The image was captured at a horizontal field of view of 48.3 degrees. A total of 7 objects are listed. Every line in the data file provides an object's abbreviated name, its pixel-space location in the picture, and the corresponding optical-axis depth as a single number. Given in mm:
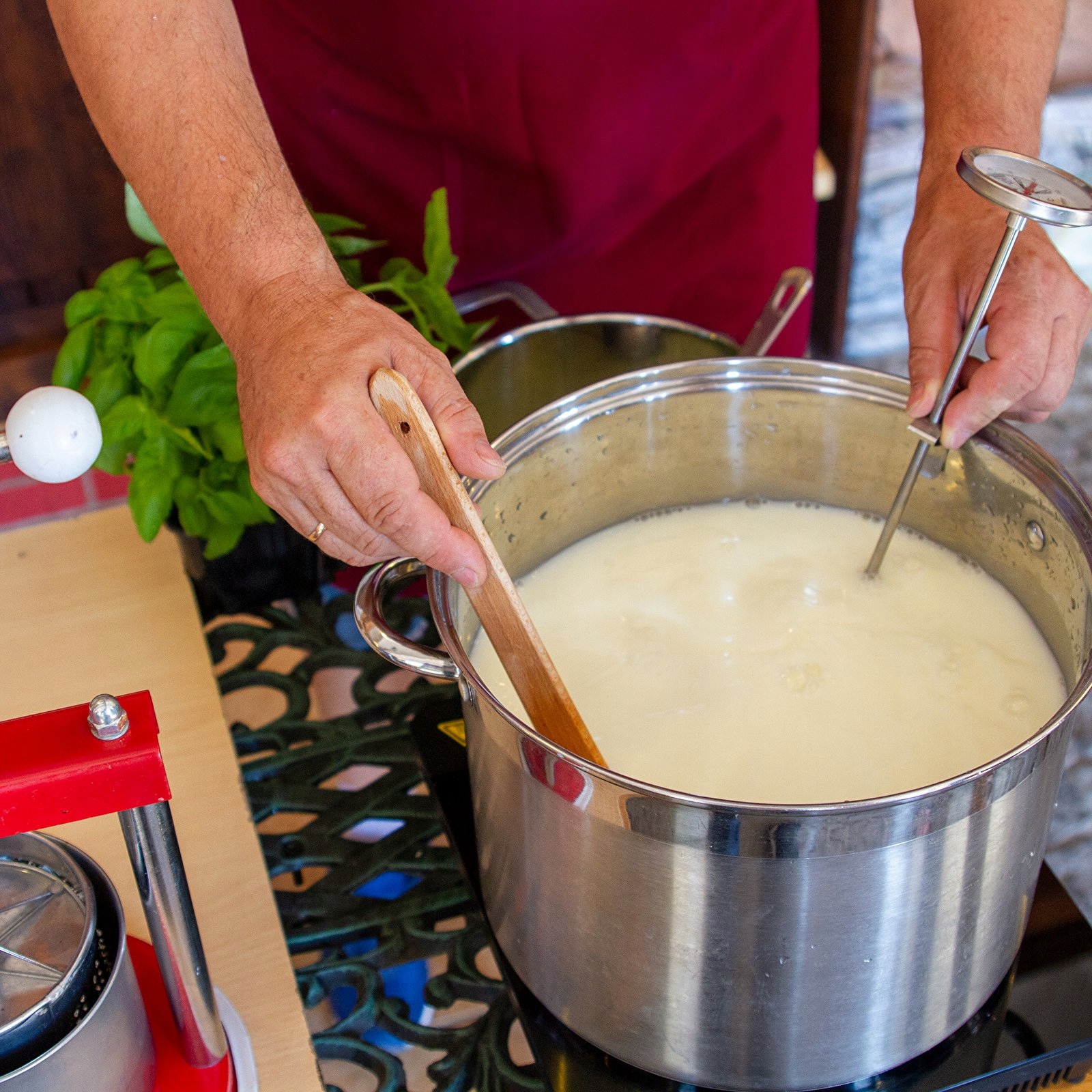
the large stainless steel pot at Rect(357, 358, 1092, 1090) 547
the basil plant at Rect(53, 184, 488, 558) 898
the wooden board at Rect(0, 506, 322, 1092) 752
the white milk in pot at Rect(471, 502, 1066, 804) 753
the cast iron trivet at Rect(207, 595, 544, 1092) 747
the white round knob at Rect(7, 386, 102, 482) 476
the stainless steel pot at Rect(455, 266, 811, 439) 1014
